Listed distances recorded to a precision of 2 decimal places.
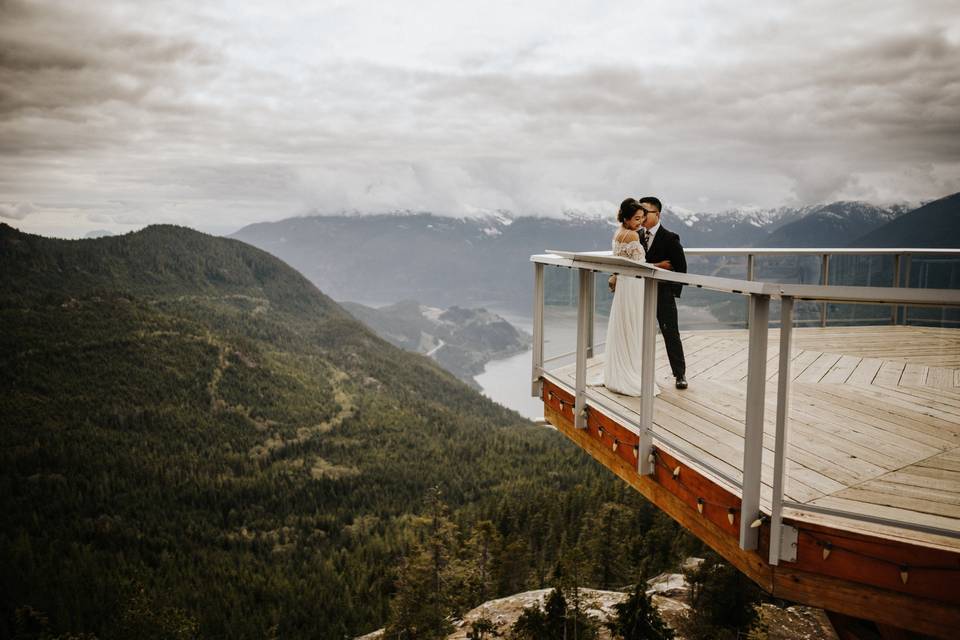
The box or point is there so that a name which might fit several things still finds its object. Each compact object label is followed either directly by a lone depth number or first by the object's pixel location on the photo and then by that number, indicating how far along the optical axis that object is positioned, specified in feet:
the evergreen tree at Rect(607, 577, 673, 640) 57.16
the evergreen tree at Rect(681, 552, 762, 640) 64.28
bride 17.84
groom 19.19
